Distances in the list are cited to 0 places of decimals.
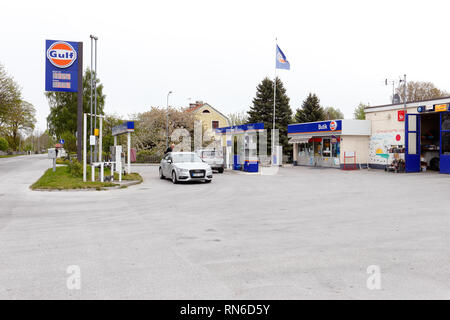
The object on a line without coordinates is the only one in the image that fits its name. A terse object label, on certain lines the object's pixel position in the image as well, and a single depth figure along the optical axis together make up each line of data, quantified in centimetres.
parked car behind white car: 2695
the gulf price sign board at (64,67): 2192
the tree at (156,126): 4975
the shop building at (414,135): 2483
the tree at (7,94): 3541
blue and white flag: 3756
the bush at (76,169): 2062
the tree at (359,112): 7843
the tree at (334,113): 9066
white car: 1908
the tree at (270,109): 5369
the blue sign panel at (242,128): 2782
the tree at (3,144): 8412
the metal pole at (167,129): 4622
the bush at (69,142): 3491
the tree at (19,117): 3703
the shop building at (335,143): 3225
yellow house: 6787
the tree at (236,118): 6994
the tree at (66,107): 5941
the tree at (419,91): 5897
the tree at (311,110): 5466
